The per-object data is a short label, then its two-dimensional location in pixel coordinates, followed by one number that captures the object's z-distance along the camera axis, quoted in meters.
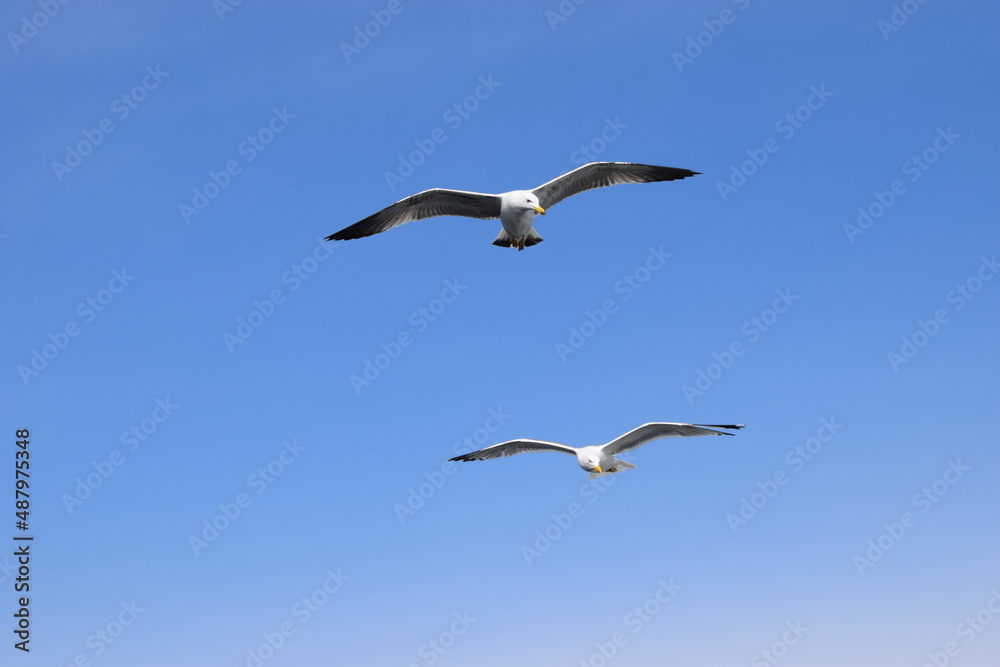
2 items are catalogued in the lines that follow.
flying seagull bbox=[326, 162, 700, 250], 19.84
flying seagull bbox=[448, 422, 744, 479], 22.44
